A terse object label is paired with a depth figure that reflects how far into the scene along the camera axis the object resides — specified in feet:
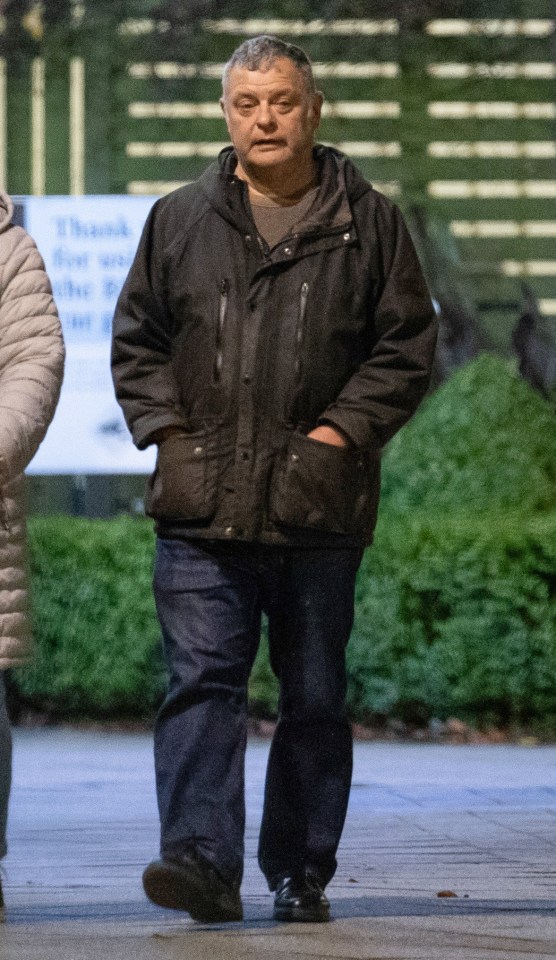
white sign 74.54
